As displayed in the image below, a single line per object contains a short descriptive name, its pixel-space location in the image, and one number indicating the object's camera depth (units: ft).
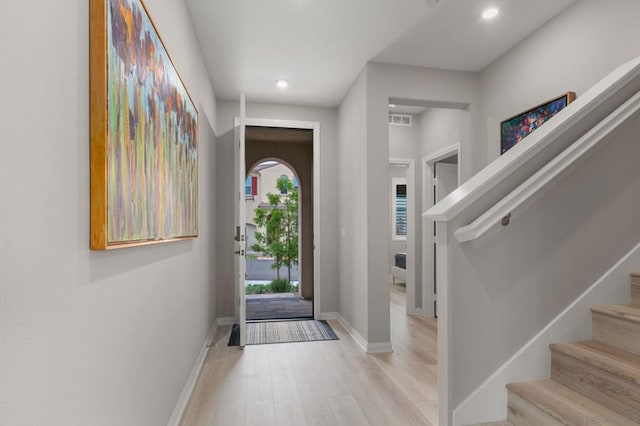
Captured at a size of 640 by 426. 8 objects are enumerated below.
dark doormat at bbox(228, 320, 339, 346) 11.27
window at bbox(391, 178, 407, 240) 25.20
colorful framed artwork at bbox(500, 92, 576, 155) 8.23
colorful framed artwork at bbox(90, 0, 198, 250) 3.19
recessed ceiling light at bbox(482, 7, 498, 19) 8.07
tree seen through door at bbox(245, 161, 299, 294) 20.77
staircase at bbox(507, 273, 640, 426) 4.49
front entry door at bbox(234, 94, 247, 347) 10.48
